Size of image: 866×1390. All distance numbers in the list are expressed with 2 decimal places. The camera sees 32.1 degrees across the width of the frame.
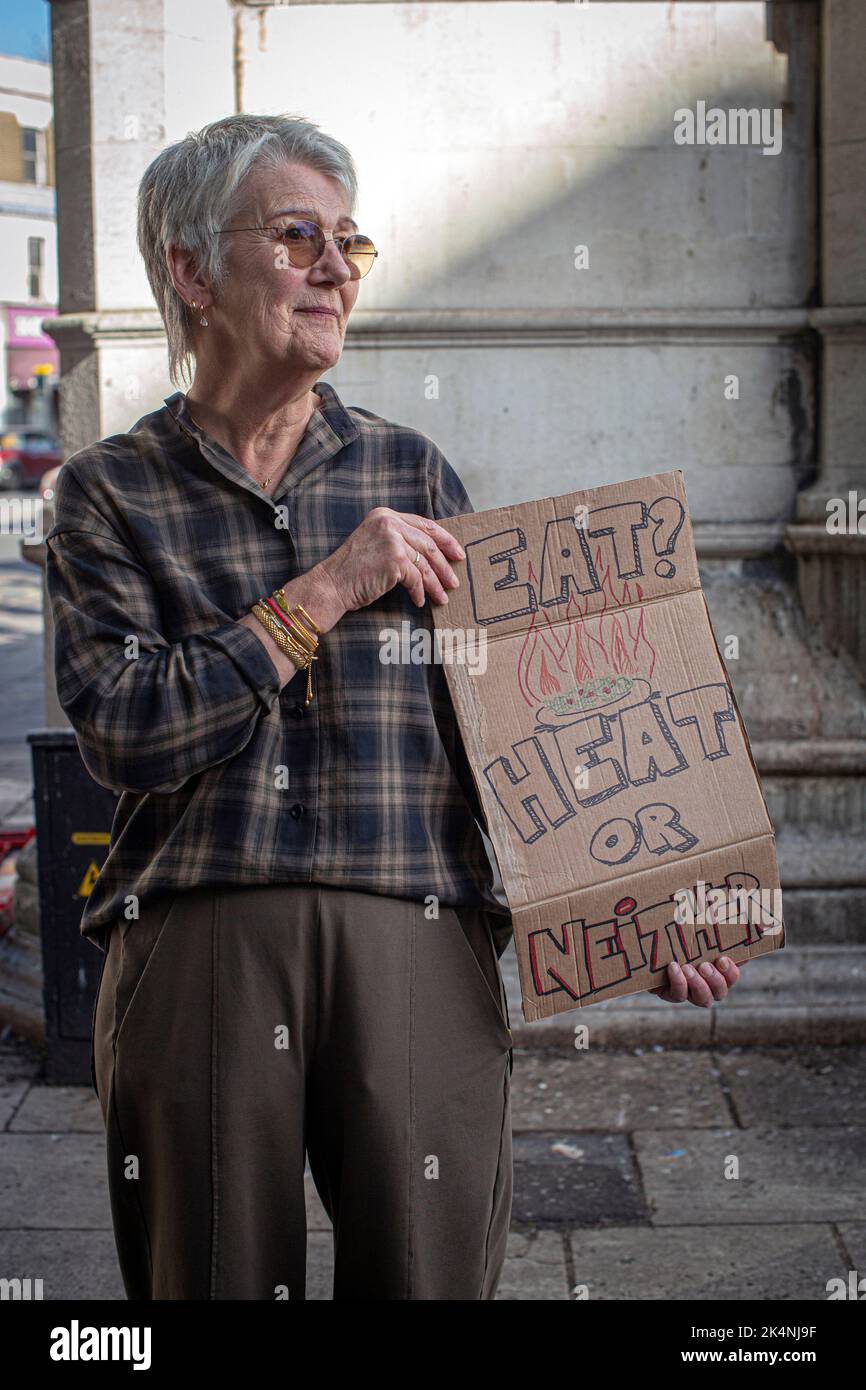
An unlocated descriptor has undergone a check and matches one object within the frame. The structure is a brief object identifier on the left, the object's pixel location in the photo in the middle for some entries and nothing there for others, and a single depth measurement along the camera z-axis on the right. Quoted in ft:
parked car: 122.72
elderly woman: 6.17
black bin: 14.35
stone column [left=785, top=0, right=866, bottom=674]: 14.97
